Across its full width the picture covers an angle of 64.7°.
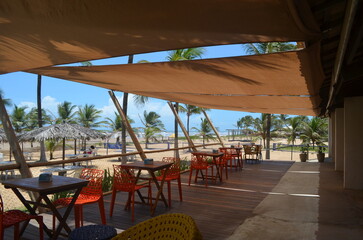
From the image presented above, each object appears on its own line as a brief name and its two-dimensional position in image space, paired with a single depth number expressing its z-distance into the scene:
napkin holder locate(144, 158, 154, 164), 5.34
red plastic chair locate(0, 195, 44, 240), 2.89
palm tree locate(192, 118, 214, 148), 36.08
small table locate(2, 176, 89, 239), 3.20
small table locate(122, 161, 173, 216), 4.88
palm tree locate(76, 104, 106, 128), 37.97
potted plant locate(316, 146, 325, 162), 12.10
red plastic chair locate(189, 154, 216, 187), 7.20
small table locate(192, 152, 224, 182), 7.50
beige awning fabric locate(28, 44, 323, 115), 3.31
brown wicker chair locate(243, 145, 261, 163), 11.93
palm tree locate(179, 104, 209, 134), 32.15
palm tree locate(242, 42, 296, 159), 16.08
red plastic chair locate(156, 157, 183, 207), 5.62
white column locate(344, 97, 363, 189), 6.39
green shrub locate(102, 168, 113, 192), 7.34
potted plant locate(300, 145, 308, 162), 12.99
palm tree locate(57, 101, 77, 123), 38.59
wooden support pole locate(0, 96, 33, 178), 4.60
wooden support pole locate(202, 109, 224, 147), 11.90
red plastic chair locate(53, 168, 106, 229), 3.63
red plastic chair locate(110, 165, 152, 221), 4.66
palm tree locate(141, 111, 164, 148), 48.75
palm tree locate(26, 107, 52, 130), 41.03
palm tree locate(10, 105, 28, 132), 38.38
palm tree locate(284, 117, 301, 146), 20.78
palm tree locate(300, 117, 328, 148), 14.20
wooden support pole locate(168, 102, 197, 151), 9.95
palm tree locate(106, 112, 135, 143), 41.25
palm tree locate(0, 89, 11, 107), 37.81
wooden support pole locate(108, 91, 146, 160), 7.42
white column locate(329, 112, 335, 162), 11.82
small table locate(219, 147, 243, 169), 10.22
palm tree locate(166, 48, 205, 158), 17.01
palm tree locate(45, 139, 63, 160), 22.41
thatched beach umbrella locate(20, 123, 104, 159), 14.33
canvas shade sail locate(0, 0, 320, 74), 2.02
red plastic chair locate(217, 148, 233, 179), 8.11
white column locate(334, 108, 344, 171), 8.89
